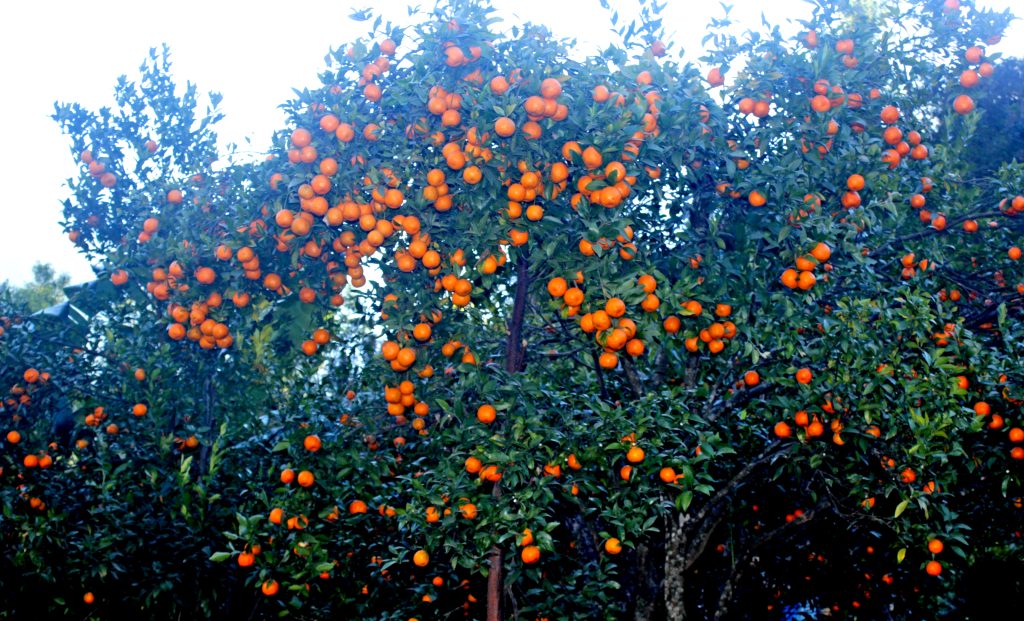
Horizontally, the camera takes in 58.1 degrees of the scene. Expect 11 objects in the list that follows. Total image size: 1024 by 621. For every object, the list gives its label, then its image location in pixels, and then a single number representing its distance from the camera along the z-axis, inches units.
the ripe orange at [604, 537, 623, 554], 180.5
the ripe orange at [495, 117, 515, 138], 163.6
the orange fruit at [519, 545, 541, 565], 162.7
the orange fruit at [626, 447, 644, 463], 169.2
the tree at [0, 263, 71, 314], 790.8
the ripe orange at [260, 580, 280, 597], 183.3
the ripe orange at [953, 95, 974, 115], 239.9
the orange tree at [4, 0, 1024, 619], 170.4
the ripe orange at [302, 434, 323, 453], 187.5
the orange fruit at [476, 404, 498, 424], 168.9
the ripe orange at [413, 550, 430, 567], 177.9
